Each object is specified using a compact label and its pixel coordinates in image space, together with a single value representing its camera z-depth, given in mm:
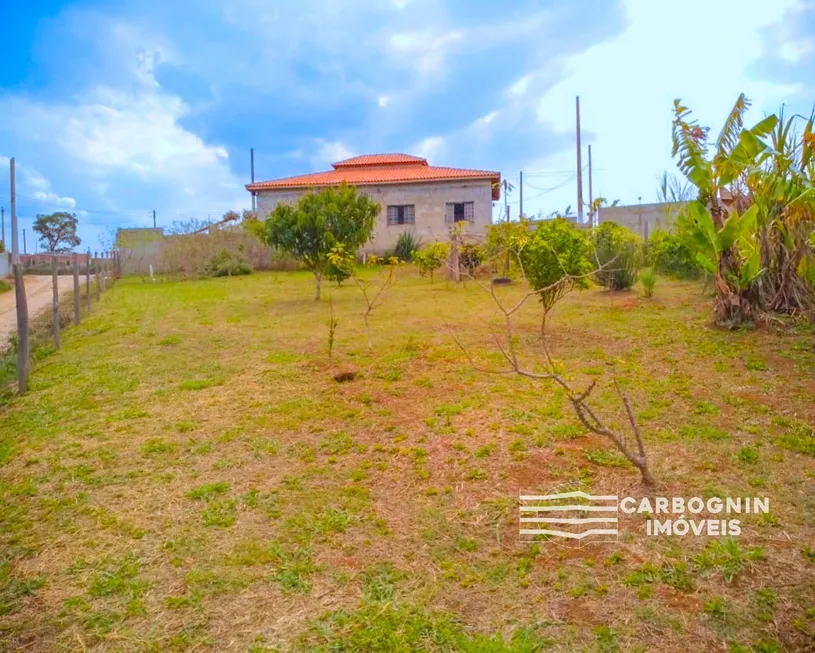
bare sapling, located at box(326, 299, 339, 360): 7699
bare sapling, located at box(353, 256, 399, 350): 8955
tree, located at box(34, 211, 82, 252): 52906
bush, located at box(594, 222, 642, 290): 12617
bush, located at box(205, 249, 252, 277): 23391
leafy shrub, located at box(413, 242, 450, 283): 16230
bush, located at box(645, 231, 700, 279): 15586
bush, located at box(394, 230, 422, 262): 24609
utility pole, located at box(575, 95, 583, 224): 27094
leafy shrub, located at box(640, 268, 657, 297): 12039
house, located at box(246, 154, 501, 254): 25972
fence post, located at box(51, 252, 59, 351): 9109
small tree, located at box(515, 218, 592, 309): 9117
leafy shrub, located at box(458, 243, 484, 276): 16812
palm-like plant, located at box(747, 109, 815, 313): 7477
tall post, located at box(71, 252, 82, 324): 11603
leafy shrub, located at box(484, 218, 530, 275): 10884
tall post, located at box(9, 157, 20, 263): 27602
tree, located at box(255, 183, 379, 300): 13352
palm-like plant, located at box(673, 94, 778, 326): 7824
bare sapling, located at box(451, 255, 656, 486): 3527
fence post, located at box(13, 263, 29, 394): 6746
